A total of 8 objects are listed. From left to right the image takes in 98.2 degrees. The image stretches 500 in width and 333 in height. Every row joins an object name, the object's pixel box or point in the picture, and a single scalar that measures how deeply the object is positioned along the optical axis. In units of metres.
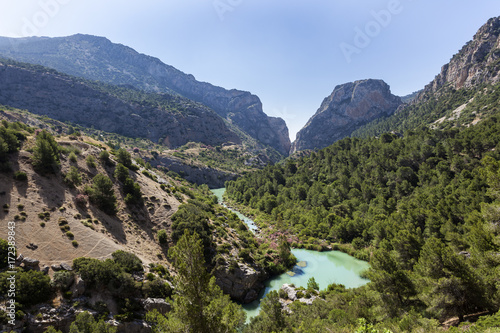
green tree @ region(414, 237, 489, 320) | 23.34
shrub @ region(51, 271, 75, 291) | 27.19
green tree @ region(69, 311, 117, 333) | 20.19
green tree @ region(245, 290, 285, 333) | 27.33
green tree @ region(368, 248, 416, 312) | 27.78
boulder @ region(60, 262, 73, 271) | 29.34
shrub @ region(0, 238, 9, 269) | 26.28
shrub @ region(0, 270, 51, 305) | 23.95
